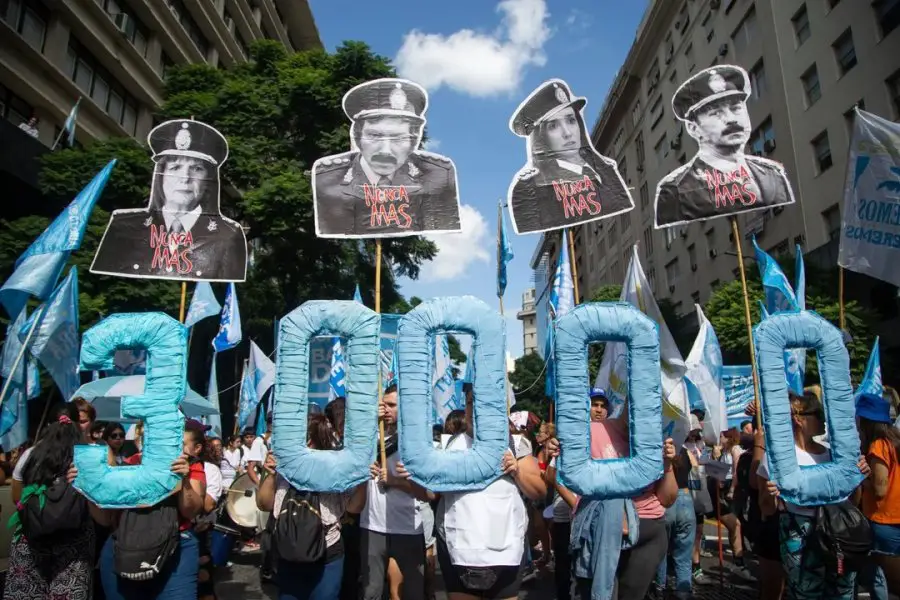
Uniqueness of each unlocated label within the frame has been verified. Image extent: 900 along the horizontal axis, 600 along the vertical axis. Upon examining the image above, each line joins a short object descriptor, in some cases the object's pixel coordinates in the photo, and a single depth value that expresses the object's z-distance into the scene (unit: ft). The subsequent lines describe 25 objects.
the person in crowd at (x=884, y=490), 14.15
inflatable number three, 12.07
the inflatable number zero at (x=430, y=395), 12.03
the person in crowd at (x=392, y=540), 15.52
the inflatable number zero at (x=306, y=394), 12.34
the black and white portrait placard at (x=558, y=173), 19.63
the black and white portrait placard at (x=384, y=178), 17.80
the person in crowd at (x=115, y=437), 17.38
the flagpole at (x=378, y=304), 13.89
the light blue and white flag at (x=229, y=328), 39.50
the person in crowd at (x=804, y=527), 13.01
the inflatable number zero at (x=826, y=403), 12.92
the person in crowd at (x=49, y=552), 12.95
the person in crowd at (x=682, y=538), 19.71
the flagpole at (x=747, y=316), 15.03
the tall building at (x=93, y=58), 49.32
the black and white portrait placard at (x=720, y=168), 21.06
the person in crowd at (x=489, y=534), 11.62
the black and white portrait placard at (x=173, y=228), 20.06
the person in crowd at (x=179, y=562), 12.05
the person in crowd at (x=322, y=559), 11.99
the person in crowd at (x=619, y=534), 12.96
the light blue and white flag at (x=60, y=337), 19.52
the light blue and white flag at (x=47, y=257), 17.56
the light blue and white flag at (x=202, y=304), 37.32
